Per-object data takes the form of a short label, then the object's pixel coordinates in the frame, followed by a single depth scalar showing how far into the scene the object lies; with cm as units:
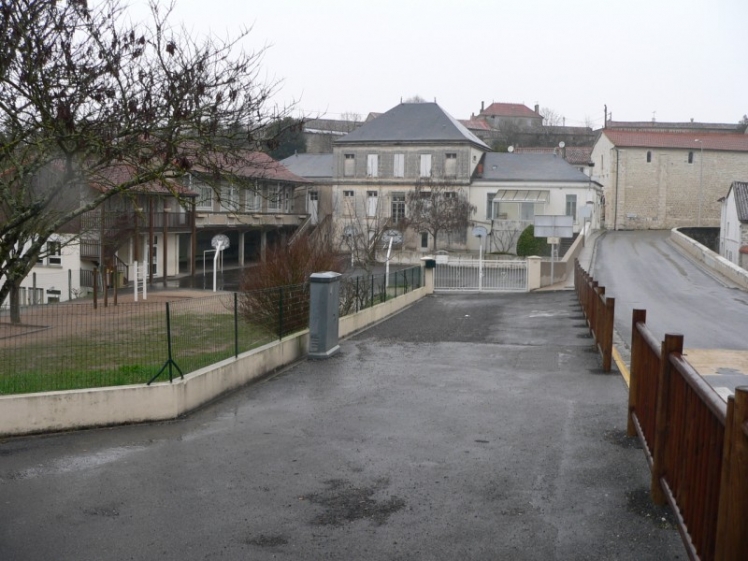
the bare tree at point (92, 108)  898
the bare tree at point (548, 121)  14314
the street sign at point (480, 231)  3683
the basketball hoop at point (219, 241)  3538
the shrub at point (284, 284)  1343
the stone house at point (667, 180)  7262
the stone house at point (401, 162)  6419
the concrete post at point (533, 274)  3294
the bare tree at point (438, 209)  6209
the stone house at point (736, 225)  4978
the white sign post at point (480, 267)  3375
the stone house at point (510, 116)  13050
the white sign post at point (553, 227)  3478
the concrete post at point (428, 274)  2970
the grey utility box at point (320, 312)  1373
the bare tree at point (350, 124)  11405
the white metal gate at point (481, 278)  3388
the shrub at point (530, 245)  5662
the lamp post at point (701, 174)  7262
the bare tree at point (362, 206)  6494
